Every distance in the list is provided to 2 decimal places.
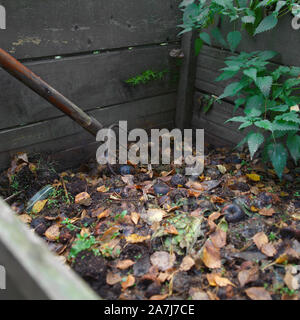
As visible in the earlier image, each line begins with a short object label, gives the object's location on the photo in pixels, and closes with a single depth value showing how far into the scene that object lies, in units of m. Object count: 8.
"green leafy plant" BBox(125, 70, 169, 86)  2.63
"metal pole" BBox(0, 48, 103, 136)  1.83
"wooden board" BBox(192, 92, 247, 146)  2.71
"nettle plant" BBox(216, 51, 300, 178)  1.98
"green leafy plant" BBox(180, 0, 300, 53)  2.05
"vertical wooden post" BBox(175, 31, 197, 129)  2.75
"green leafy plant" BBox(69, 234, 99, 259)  1.56
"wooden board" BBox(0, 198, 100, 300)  0.77
